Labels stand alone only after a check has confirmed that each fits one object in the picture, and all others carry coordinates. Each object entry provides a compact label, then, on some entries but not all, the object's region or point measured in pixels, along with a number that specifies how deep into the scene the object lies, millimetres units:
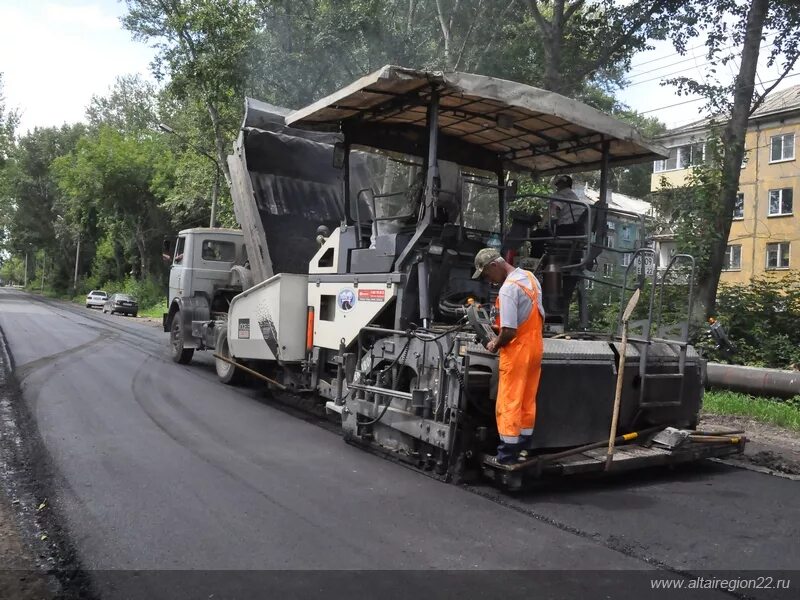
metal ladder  5605
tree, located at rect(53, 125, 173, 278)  37750
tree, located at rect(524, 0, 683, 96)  15211
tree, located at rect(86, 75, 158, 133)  52094
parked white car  39938
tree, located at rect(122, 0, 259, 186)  18734
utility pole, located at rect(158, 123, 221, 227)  22781
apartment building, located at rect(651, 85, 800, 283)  28750
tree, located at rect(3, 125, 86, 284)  54594
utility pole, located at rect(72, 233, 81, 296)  55312
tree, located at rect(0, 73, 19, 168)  37188
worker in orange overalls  4875
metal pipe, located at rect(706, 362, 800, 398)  9672
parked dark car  33469
